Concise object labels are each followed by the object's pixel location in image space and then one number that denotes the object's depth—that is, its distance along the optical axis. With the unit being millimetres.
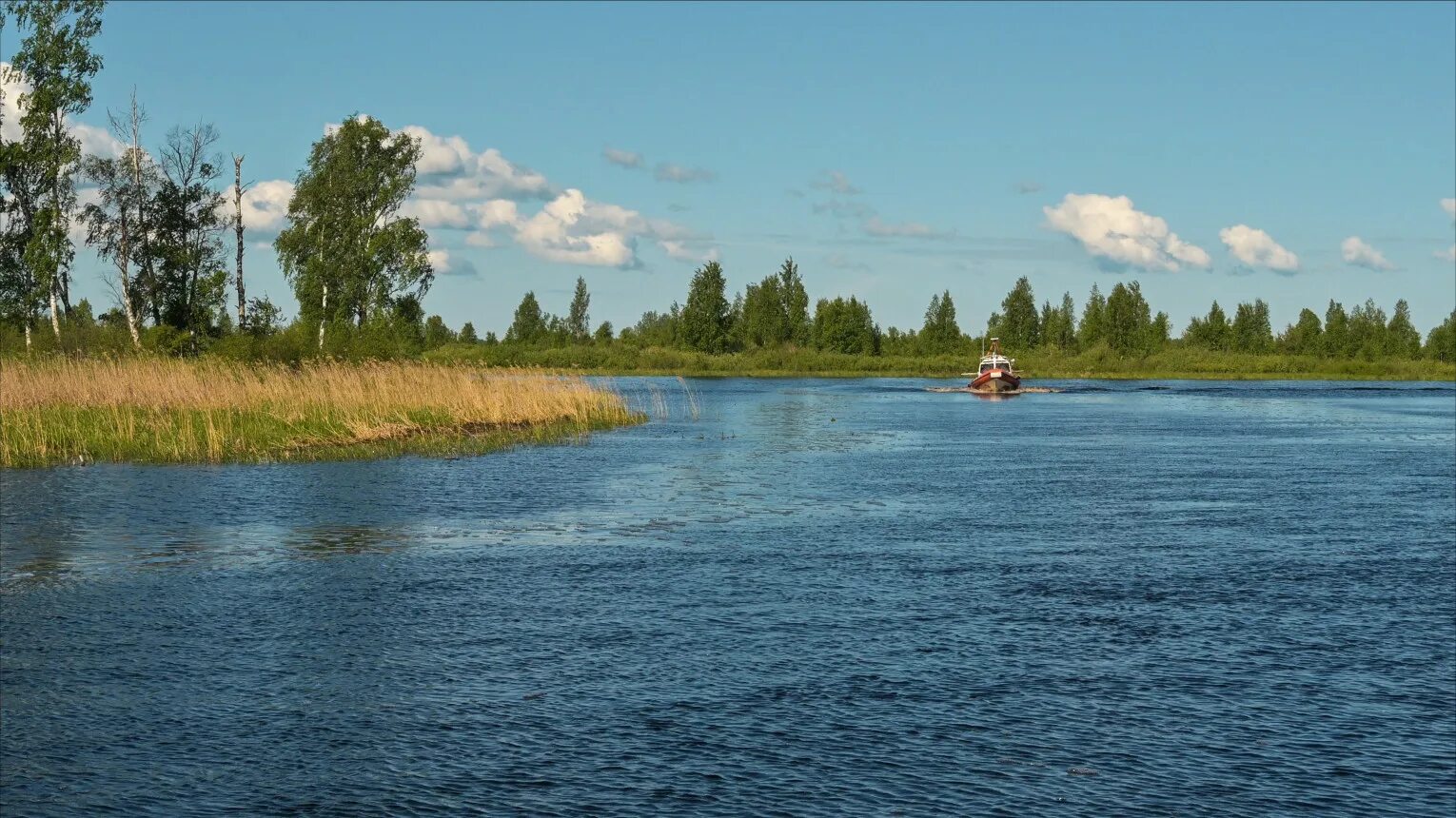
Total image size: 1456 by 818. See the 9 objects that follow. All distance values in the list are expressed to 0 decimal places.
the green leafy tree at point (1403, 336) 159875
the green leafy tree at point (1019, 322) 152625
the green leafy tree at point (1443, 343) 168125
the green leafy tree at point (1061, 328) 158625
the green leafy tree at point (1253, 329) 162000
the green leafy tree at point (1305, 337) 156875
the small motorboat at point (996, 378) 87556
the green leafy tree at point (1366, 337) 152750
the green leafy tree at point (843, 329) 149875
